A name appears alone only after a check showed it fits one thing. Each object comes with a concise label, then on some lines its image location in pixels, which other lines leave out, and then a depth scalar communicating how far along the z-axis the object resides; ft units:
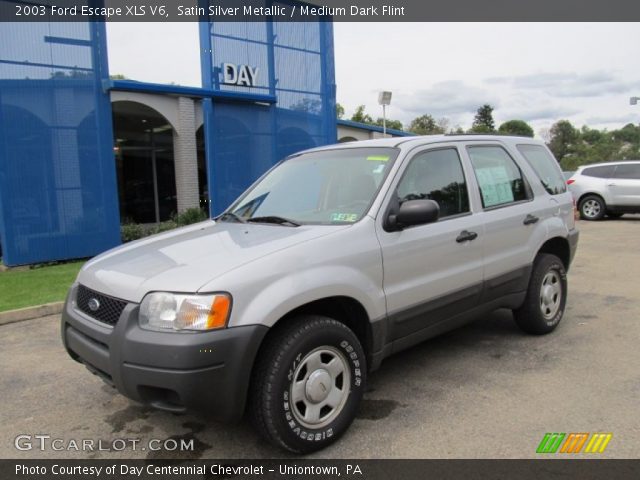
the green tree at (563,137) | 281.54
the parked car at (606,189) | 48.83
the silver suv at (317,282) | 8.82
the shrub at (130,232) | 36.27
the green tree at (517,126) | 287.28
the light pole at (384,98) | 47.72
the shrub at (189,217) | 43.62
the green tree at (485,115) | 331.57
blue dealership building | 29.71
